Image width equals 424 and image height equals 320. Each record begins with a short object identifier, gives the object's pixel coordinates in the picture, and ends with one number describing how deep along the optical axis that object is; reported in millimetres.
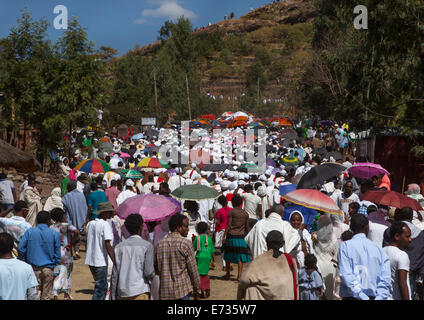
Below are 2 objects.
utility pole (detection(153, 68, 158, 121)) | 48794
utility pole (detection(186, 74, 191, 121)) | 52691
